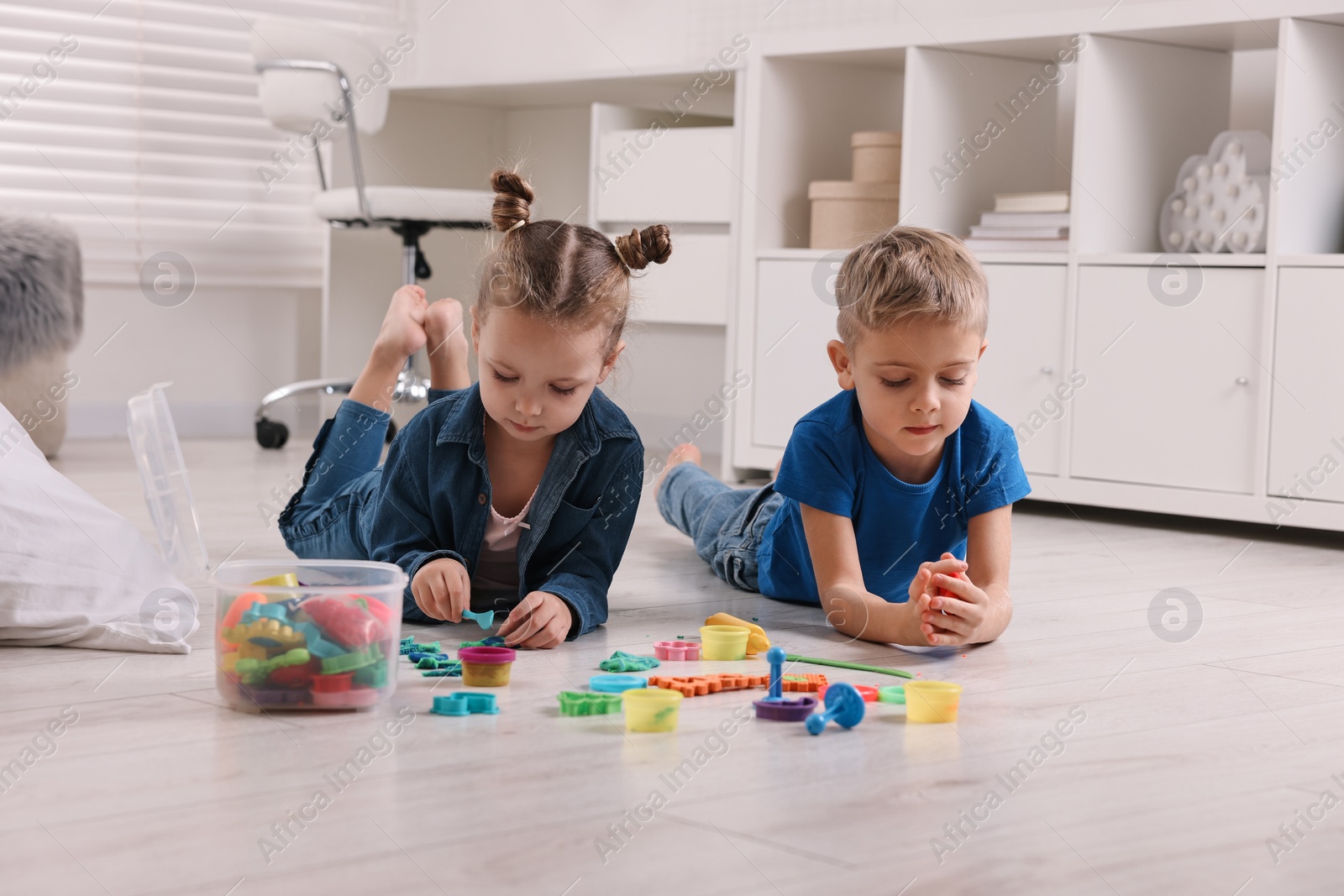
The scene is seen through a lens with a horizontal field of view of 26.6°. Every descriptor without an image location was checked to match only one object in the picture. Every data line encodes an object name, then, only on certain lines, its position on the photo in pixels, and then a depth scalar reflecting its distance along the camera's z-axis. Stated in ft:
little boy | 9.90
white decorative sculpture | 13.58
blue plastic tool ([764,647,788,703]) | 9.10
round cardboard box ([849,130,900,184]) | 15.83
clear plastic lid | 11.03
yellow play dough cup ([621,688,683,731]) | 8.78
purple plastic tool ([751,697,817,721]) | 8.99
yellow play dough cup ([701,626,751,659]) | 9.88
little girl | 9.77
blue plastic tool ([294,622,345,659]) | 8.82
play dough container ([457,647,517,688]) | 9.26
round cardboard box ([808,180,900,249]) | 15.72
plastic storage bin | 8.82
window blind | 19.56
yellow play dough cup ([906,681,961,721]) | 8.99
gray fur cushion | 16.04
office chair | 18.03
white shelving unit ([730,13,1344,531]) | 13.17
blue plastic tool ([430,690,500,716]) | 8.92
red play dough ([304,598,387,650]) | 8.82
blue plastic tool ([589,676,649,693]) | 9.24
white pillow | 9.63
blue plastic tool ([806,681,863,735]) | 8.88
